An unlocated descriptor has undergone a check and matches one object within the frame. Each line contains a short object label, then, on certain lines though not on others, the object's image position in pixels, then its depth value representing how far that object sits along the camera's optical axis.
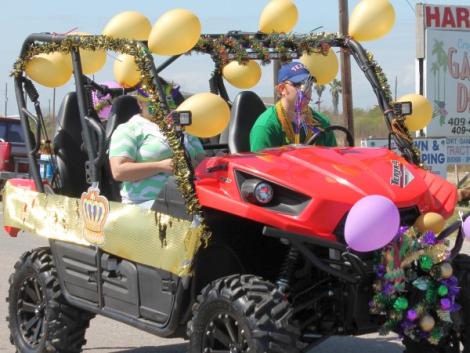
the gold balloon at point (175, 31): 9.19
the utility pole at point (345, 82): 36.74
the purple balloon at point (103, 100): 13.72
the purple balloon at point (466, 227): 8.53
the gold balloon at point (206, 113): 8.78
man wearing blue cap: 10.32
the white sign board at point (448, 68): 39.03
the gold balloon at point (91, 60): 11.45
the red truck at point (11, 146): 33.11
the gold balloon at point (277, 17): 11.12
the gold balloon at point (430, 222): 8.51
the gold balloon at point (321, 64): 11.11
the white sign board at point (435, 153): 33.20
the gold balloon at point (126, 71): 11.88
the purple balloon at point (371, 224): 7.84
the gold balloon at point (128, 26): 10.71
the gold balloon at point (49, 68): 11.29
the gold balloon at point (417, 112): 10.48
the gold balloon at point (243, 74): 11.50
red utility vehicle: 8.33
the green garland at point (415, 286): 8.21
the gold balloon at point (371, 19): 10.52
